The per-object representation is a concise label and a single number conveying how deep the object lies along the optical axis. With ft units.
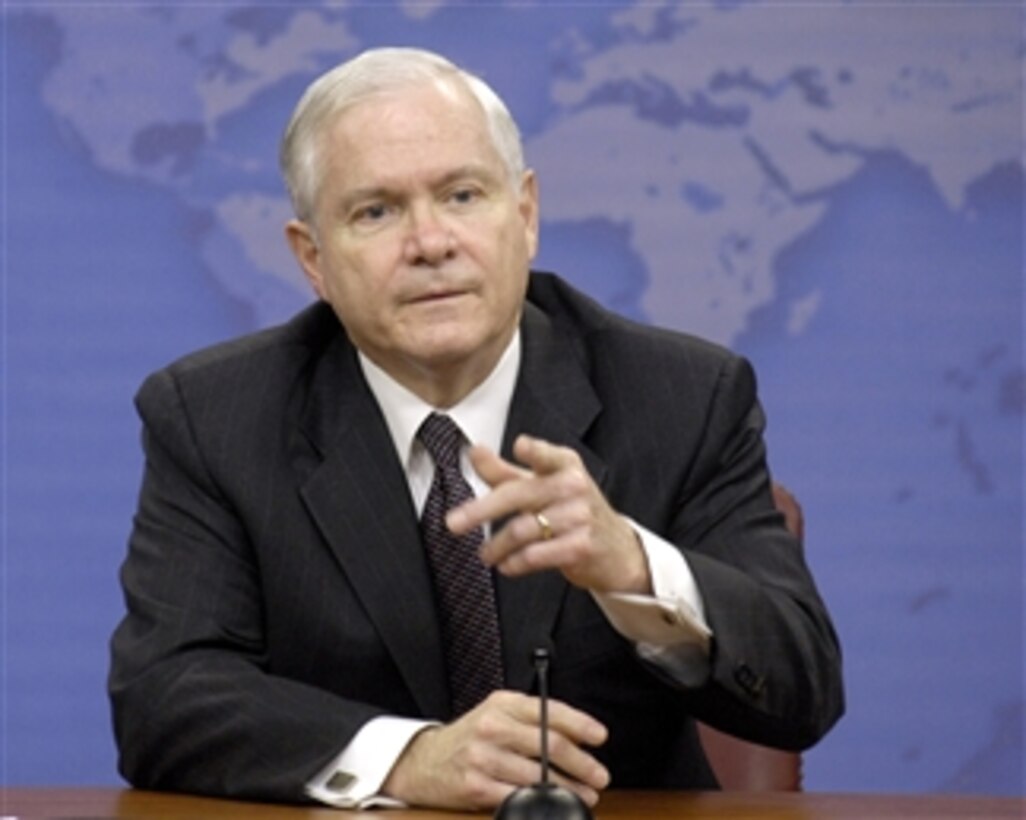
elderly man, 15.10
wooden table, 13.80
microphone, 12.08
